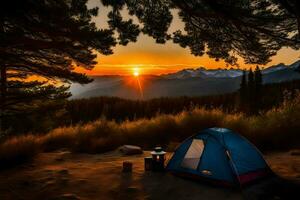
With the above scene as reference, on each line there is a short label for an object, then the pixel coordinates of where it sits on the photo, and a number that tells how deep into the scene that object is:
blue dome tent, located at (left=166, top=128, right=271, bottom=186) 4.12
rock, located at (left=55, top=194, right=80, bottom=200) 3.74
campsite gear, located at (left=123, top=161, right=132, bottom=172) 4.84
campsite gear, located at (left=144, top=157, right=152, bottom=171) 4.83
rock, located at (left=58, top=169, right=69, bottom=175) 4.86
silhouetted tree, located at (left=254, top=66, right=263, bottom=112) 36.48
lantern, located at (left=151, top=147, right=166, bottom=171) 4.80
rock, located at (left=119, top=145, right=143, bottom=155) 6.48
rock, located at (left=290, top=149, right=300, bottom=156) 5.69
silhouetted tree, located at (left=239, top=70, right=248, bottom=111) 36.51
